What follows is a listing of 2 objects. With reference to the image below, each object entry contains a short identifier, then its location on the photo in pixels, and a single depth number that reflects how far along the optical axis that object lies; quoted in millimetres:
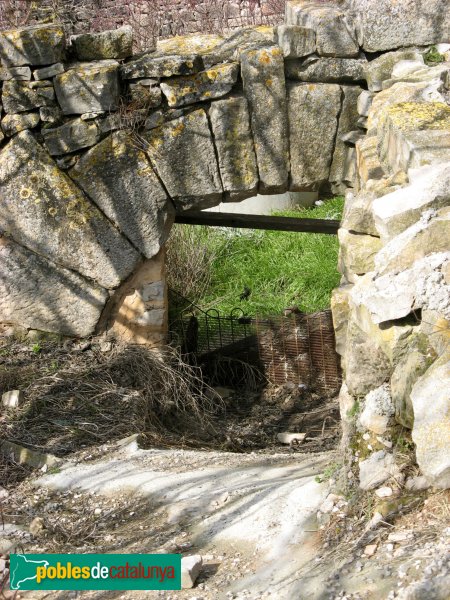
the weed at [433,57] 5073
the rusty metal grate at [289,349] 6828
